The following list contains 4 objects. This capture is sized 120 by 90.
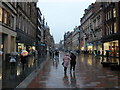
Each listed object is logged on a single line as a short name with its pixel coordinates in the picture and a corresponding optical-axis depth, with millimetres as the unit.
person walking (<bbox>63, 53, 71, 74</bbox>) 9492
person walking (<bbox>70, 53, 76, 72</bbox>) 9934
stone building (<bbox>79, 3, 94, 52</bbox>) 46633
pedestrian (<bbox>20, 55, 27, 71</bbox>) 10169
